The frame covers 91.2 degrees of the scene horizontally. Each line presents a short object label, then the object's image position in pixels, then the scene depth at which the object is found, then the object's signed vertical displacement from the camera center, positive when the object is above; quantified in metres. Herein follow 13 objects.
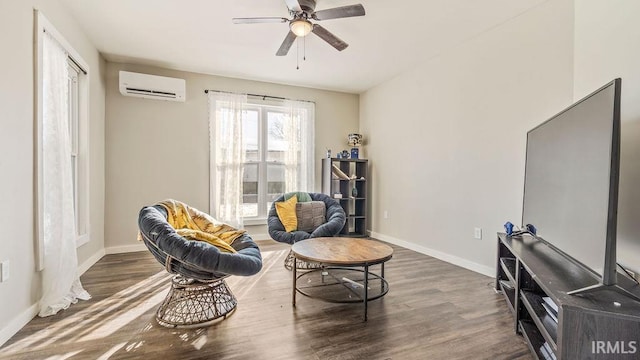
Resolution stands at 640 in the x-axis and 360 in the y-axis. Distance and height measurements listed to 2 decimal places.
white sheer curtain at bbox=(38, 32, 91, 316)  2.44 -0.26
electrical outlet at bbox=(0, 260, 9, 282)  1.94 -0.67
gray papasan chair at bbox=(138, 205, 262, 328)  2.08 -0.70
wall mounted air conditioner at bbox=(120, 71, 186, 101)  4.07 +1.08
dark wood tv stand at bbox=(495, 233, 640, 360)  1.28 -0.61
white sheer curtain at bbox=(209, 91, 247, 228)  4.66 +0.18
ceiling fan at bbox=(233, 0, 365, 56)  2.46 +1.26
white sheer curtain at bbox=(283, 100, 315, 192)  5.16 +0.41
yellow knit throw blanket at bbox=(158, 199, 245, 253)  2.73 -0.51
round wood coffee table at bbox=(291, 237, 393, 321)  2.38 -0.94
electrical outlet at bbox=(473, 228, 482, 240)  3.42 -0.65
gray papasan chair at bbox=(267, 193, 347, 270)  3.49 -0.68
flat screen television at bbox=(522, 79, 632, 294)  1.38 -0.03
